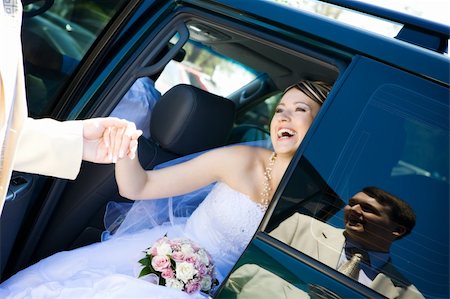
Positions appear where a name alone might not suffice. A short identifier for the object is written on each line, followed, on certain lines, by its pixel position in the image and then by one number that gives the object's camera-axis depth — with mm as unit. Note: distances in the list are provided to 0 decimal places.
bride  2441
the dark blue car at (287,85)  1685
